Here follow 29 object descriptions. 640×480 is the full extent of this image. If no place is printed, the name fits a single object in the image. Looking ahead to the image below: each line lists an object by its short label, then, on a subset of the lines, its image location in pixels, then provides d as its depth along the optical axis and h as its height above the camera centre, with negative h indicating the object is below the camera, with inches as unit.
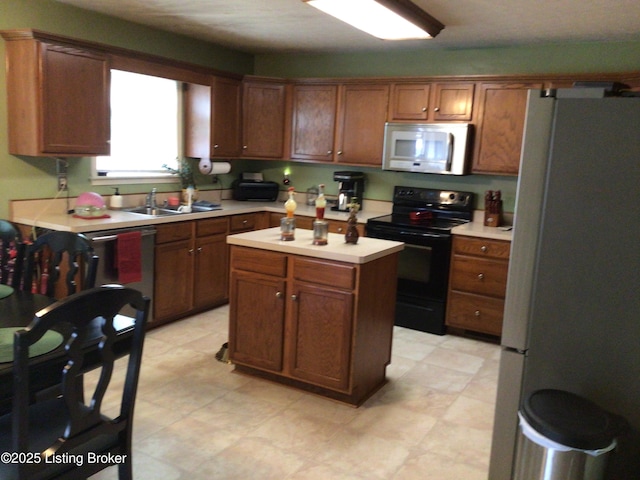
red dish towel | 147.1 -28.9
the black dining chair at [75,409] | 59.2 -32.4
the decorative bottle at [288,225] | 127.5 -14.9
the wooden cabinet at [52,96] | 136.6 +13.9
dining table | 64.9 -26.0
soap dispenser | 170.1 -15.8
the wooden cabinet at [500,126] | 168.8 +15.6
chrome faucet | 176.4 -15.1
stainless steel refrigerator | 62.9 -9.4
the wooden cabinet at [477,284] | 163.8 -34.5
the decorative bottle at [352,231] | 126.8 -15.3
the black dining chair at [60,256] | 95.2 -19.2
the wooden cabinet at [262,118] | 206.4 +16.7
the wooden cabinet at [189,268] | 163.9 -36.1
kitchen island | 118.3 -34.2
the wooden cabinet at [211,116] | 193.5 +15.2
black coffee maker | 202.7 -8.4
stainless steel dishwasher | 142.9 -28.8
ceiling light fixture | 122.0 +37.3
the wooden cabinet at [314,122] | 202.2 +16.1
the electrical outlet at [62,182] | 156.5 -9.7
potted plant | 195.2 -6.5
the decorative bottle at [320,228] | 124.5 -14.9
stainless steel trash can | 59.5 -29.0
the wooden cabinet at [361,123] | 192.2 +15.9
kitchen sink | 171.3 -18.5
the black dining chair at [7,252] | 104.7 -20.6
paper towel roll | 201.9 -3.5
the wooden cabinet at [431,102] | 177.5 +23.4
